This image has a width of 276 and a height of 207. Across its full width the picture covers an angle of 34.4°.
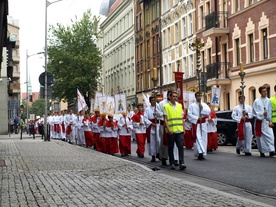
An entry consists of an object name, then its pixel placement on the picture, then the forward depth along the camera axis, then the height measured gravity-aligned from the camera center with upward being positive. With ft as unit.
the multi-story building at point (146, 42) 127.67 +23.77
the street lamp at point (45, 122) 76.56 -0.07
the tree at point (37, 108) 325.70 +9.88
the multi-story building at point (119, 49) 154.26 +27.65
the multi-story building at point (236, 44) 75.74 +14.27
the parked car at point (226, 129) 54.46 -1.18
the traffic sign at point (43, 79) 76.44 +7.24
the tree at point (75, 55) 158.48 +23.00
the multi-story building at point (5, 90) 135.03 +9.98
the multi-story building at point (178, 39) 104.68 +20.26
